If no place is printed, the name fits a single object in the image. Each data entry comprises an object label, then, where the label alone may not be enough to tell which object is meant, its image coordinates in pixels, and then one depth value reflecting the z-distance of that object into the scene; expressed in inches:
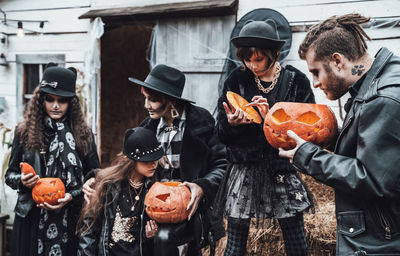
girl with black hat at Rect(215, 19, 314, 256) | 100.3
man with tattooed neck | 60.6
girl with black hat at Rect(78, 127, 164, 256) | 103.4
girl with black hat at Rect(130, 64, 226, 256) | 104.0
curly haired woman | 123.5
